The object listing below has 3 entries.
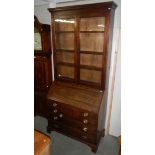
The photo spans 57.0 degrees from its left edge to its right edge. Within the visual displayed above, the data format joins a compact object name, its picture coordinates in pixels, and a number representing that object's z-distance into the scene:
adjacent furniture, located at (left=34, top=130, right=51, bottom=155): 1.05
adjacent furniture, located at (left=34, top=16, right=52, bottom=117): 2.69
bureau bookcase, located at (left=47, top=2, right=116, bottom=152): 2.11
